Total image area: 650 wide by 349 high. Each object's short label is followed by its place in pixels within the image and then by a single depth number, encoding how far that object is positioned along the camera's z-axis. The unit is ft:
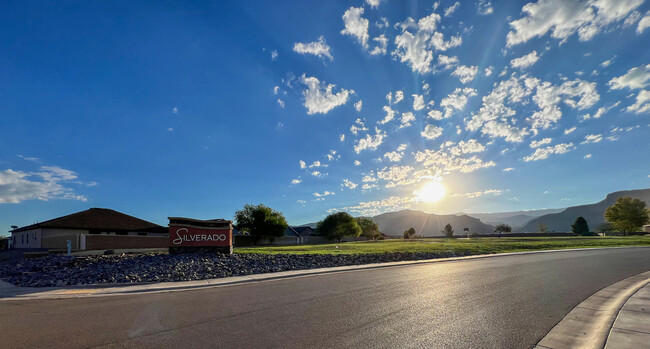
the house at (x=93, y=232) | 97.25
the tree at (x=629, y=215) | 246.68
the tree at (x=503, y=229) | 351.05
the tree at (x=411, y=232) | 368.27
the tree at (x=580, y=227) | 303.25
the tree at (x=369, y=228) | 395.75
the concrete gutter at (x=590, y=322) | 17.75
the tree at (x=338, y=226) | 297.33
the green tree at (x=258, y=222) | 226.17
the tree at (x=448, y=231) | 317.34
